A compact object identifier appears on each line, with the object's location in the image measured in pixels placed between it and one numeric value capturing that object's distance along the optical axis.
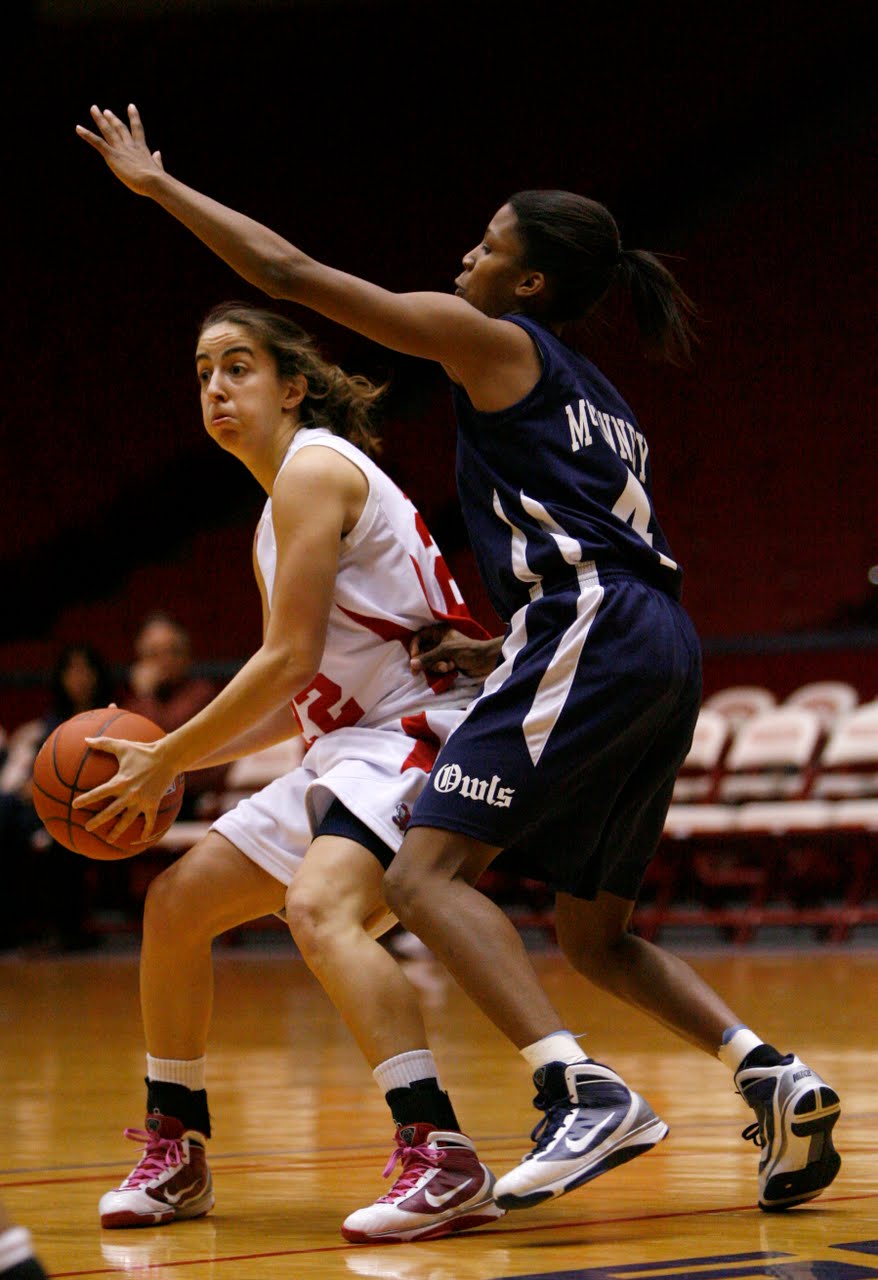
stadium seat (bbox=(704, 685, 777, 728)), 23.23
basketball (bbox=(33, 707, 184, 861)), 6.24
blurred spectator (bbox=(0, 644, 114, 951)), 19.94
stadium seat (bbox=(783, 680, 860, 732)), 22.44
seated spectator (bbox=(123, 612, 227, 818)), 19.98
